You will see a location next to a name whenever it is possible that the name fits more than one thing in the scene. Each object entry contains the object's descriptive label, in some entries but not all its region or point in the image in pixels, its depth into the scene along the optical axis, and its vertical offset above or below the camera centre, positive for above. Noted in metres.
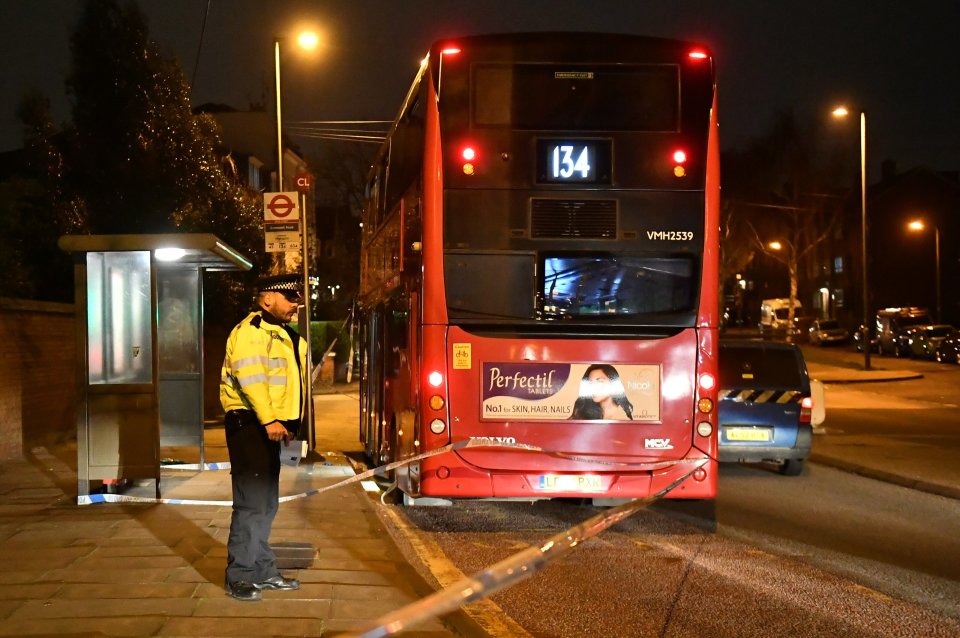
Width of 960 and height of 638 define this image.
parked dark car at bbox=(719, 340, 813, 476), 12.67 -1.29
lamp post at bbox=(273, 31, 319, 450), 13.74 +1.54
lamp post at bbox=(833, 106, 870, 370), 32.38 +4.31
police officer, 6.18 -0.65
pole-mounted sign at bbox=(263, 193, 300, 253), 15.48 +1.59
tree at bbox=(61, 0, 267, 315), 18.39 +3.59
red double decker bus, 8.55 +0.45
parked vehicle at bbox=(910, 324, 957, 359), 43.84 -1.21
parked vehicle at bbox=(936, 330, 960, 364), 41.91 -1.61
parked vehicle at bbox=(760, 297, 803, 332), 62.16 +0.03
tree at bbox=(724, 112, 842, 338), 58.75 +7.77
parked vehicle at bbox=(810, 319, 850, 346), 56.06 -1.10
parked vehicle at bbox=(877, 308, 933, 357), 47.71 -0.57
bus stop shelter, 9.24 -0.22
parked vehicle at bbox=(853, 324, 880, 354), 49.96 -1.56
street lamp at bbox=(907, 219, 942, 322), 56.53 +5.07
